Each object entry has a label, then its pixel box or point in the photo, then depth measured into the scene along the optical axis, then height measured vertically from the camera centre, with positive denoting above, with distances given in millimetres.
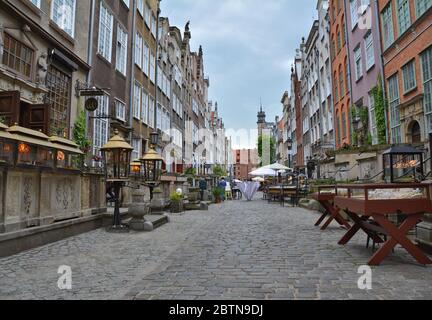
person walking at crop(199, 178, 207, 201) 23422 -89
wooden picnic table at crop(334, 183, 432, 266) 5113 -426
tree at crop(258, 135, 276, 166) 90362 +10113
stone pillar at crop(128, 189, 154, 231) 9773 -777
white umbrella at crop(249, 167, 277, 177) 26747 +941
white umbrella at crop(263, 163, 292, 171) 25641 +1257
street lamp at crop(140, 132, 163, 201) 13688 +658
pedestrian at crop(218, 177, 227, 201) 28831 -44
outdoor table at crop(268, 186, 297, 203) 19656 -406
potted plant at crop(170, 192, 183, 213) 15869 -821
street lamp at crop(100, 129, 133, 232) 9656 +641
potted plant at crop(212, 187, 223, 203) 24800 -694
